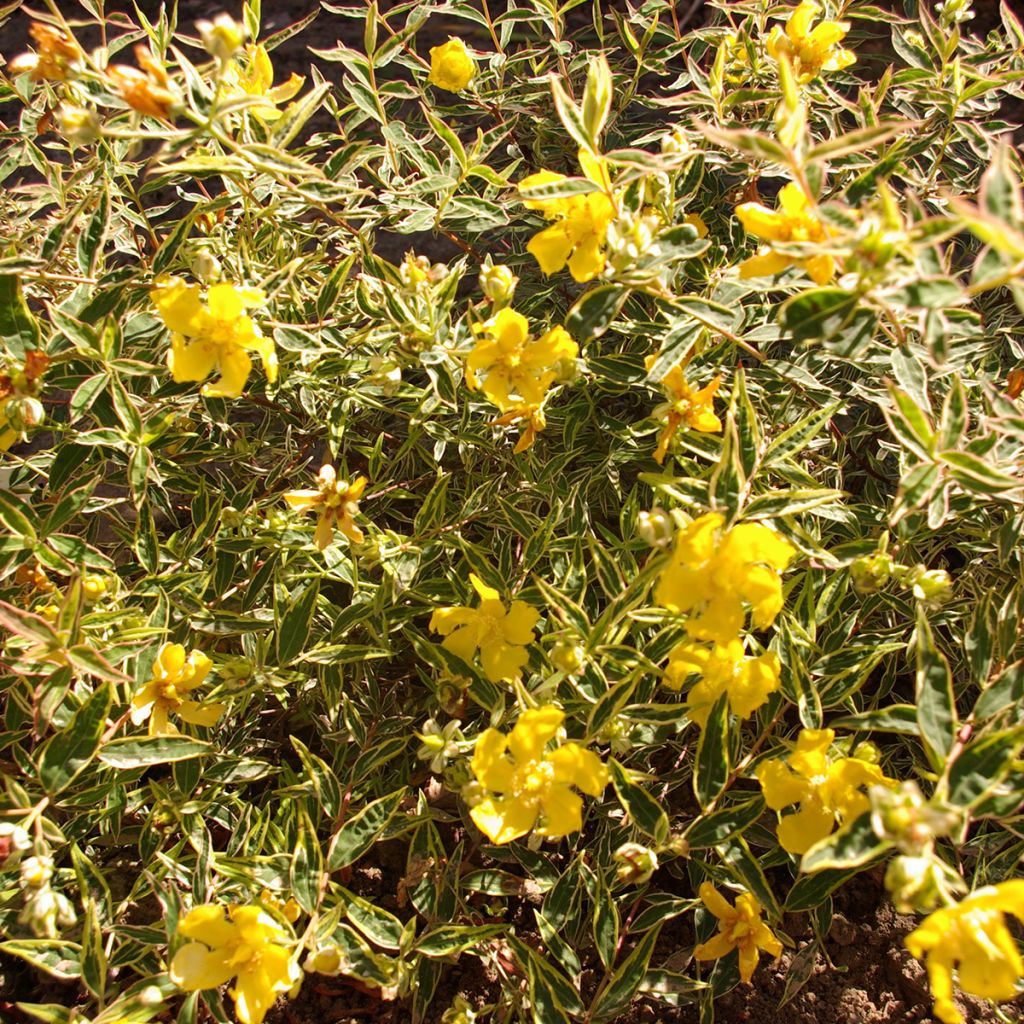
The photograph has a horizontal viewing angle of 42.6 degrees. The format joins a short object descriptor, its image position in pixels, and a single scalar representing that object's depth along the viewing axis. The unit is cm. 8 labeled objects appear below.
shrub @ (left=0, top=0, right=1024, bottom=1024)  38
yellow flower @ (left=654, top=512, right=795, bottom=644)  36
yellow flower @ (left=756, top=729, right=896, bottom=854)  40
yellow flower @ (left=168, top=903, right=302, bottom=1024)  38
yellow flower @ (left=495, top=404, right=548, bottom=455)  46
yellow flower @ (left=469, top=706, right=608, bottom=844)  39
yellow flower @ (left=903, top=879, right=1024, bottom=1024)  33
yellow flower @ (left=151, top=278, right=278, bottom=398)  42
